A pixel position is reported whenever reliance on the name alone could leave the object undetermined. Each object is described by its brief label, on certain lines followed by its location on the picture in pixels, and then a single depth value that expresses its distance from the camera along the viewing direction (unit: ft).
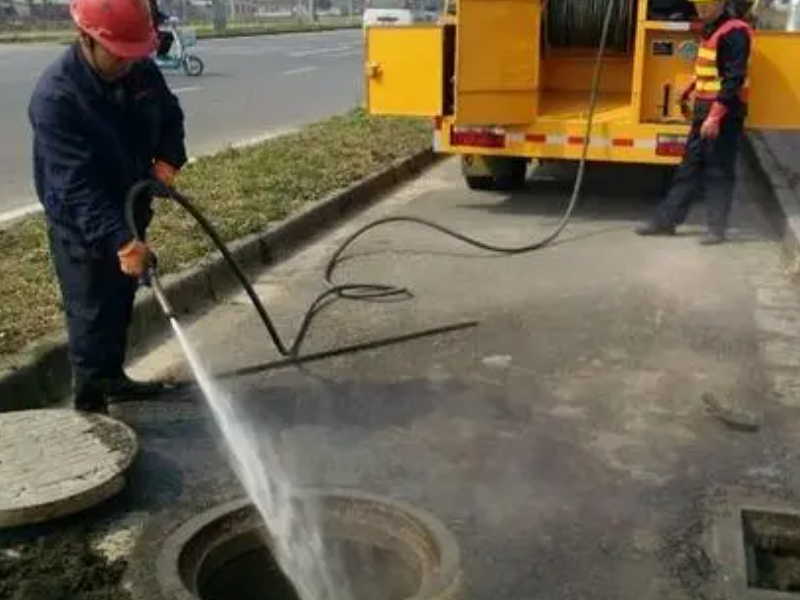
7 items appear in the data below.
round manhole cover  10.86
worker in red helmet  12.08
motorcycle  66.03
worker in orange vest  22.81
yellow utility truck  24.54
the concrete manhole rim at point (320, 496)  9.91
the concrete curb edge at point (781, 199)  22.82
